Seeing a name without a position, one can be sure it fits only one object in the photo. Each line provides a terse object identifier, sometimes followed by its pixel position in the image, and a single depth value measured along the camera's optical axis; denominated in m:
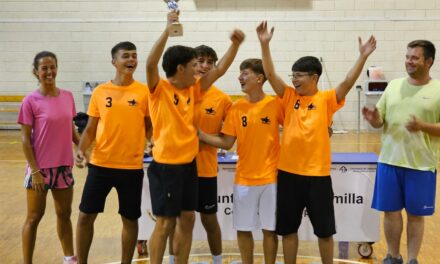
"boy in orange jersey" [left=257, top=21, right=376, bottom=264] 3.74
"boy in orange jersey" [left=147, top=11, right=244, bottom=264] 3.55
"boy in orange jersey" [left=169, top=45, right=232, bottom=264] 4.02
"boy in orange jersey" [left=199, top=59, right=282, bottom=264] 3.88
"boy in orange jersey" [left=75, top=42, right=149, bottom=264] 3.86
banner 4.70
